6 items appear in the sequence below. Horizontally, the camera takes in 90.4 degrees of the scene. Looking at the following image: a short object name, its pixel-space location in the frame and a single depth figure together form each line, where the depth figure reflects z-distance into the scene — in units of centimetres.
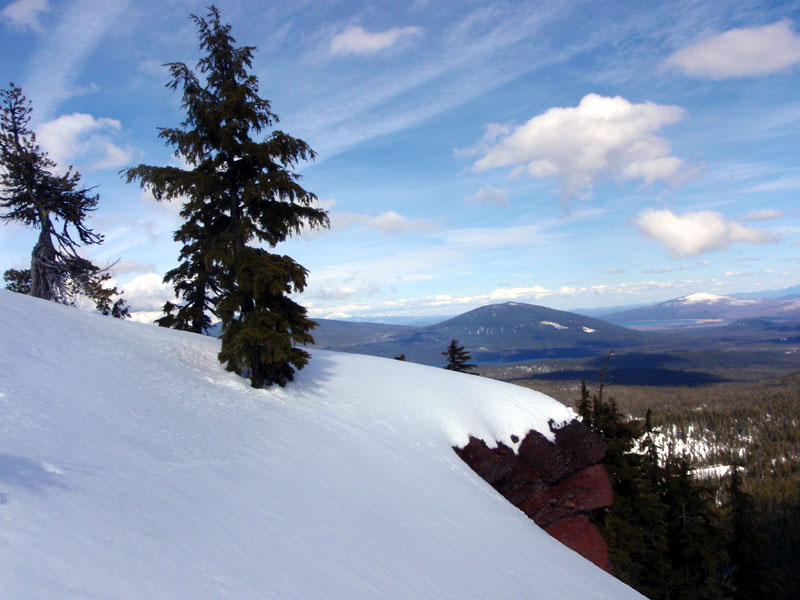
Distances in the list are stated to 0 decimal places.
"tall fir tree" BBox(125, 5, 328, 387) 1068
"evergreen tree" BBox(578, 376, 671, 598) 1920
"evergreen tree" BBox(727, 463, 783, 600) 2548
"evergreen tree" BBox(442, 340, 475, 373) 3309
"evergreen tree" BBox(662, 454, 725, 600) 2125
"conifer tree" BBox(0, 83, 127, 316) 1723
